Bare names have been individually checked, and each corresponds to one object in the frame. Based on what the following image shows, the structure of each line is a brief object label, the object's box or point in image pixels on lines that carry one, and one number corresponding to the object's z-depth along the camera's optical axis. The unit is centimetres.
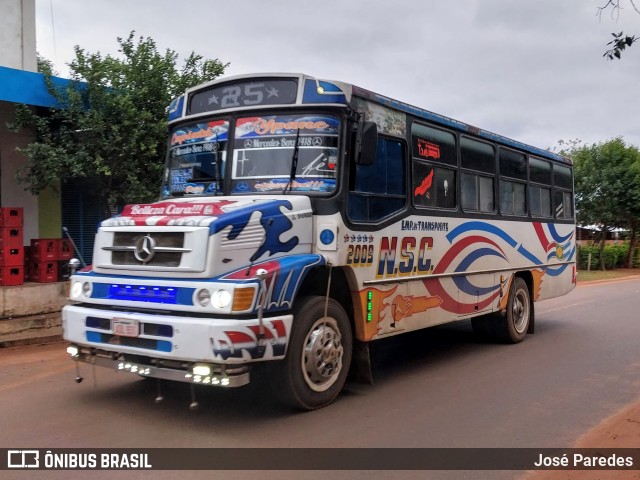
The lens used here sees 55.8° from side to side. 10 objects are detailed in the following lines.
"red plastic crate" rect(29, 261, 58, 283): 1065
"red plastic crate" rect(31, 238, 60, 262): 1067
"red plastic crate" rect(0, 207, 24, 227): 1002
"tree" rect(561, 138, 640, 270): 2945
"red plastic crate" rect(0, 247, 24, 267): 1005
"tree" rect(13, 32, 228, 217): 1030
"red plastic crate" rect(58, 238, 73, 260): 1099
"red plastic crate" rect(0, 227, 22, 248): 1006
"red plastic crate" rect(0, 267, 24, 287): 1006
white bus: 498
